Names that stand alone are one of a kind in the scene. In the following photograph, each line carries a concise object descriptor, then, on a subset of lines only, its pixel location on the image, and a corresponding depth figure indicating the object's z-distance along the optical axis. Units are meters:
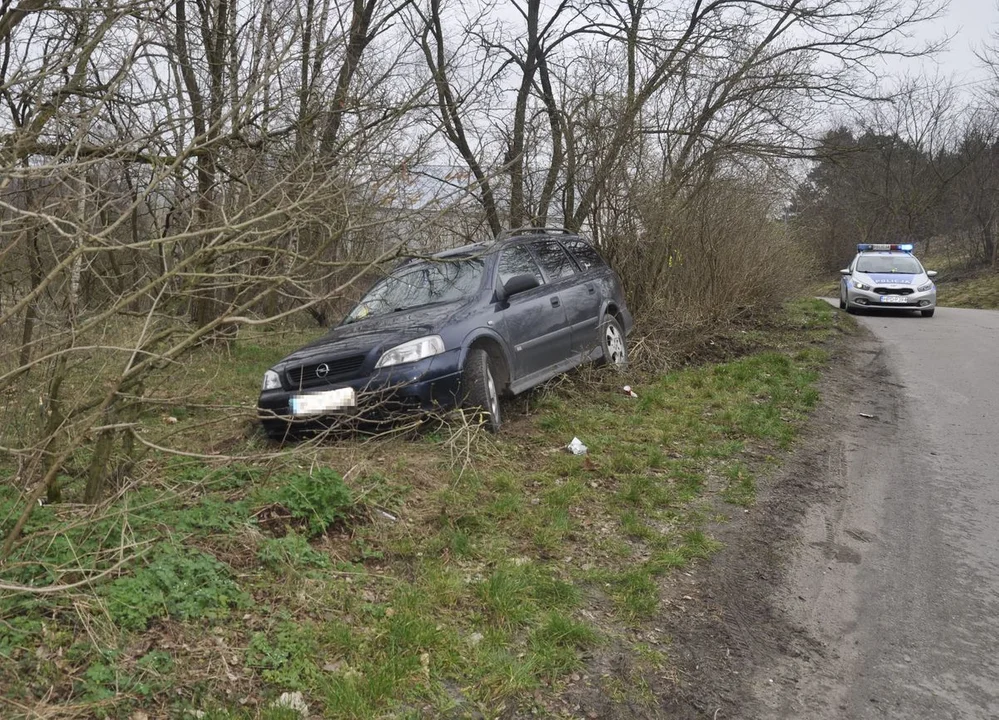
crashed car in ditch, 5.56
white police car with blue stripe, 17.20
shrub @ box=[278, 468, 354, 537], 3.94
